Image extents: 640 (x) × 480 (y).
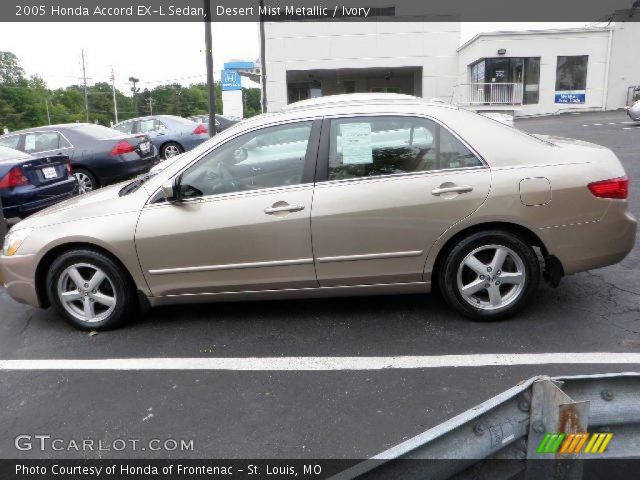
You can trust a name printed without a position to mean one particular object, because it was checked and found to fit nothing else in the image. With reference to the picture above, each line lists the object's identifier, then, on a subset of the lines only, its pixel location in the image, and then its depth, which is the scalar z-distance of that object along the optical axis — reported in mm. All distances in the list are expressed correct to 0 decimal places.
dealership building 28188
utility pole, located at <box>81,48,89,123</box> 81844
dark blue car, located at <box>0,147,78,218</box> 7254
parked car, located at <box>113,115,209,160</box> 15195
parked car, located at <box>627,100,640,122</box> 19109
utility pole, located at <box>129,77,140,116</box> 102400
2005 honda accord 3818
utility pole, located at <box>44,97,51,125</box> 93125
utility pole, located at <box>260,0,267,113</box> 17289
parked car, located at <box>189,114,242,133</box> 18672
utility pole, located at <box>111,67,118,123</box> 95750
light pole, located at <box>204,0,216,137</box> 10117
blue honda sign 46469
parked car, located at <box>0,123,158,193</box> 10123
